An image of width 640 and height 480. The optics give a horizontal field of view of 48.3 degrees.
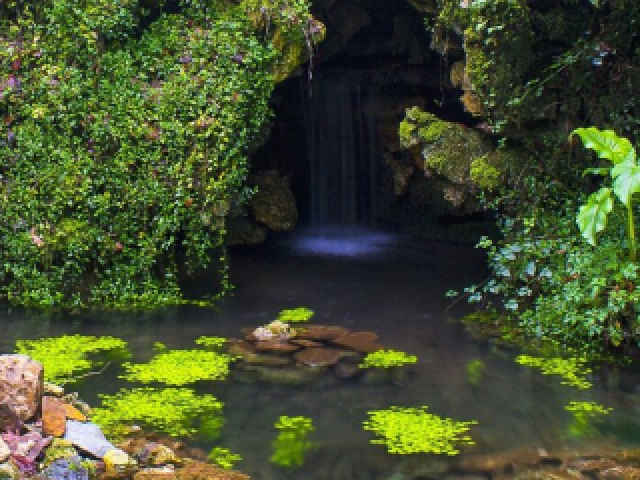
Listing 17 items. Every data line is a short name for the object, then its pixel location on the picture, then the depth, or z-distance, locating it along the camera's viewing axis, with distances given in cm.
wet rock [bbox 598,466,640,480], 535
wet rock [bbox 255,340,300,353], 821
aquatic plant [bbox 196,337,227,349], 836
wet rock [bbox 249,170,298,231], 1498
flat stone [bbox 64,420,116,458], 544
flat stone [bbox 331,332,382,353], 835
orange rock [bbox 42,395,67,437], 546
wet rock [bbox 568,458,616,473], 552
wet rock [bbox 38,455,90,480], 507
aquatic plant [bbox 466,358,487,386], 741
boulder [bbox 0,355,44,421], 526
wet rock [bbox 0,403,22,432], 522
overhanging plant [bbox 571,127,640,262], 724
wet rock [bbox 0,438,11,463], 494
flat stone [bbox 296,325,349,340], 869
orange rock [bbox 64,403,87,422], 589
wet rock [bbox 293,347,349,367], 786
